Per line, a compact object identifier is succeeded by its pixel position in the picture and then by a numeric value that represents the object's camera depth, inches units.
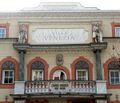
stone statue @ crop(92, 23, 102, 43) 1293.2
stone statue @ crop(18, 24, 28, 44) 1293.1
